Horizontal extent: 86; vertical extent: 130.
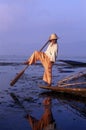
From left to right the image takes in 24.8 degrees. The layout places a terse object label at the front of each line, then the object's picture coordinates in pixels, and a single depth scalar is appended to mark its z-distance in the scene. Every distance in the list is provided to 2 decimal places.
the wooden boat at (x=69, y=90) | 6.51
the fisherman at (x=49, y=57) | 7.07
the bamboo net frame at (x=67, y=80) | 7.01
